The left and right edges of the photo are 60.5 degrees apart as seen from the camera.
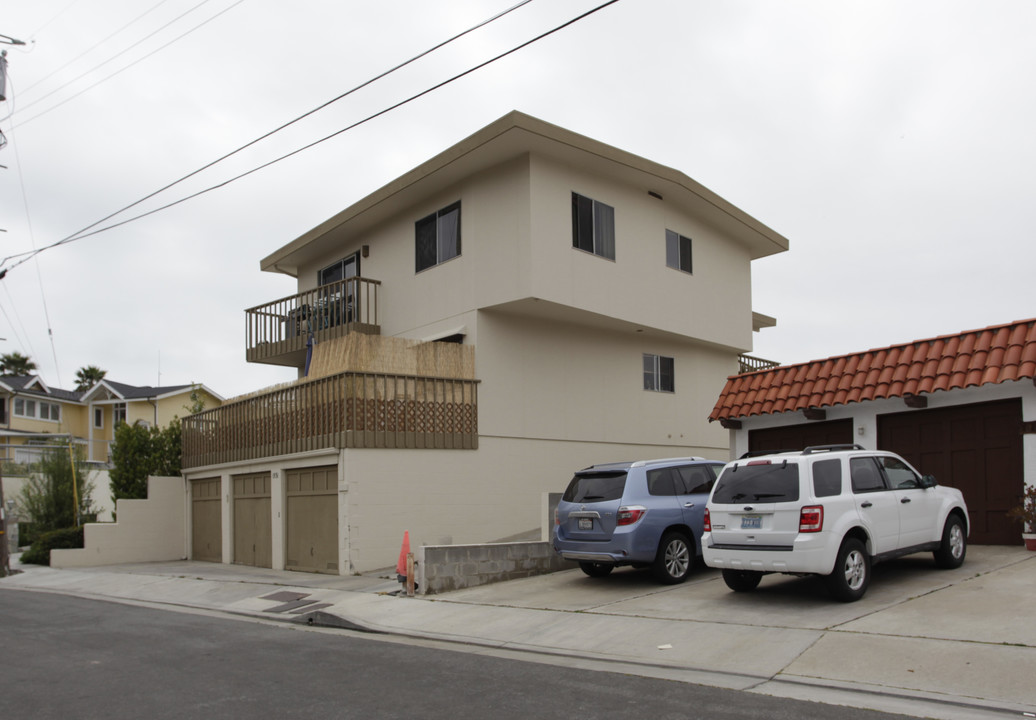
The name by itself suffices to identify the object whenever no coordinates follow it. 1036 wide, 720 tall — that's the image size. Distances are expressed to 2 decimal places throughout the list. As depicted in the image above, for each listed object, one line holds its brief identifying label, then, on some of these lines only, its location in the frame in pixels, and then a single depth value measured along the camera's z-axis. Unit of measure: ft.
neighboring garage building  43.17
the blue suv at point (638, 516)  41.04
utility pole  70.95
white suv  33.22
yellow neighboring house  161.38
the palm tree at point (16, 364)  197.36
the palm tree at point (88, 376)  207.72
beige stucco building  59.36
